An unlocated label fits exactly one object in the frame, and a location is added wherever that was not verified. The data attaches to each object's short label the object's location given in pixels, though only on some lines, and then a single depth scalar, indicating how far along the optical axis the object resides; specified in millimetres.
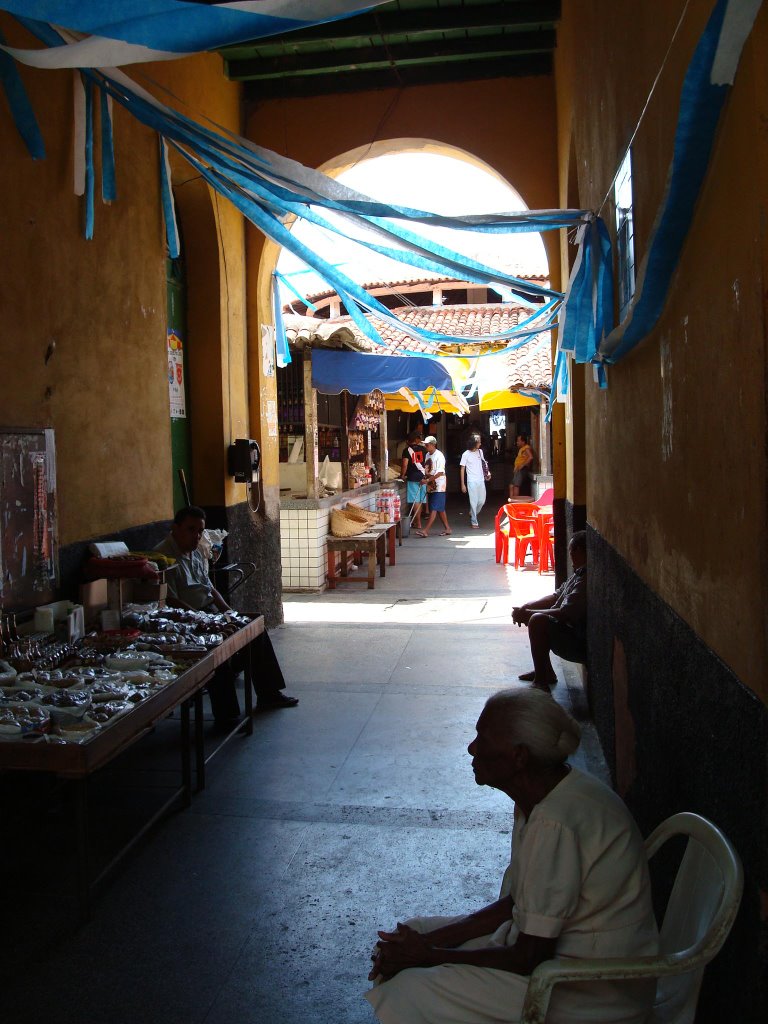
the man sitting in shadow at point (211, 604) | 5719
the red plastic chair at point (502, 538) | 13680
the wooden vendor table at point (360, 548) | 11570
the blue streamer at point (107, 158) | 5230
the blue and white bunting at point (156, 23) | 2934
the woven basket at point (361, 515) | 12352
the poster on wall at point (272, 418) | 9297
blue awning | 12211
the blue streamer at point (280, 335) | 9242
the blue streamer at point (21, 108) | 4285
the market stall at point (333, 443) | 11312
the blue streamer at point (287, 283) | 9227
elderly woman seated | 2000
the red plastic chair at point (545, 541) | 12453
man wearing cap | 17609
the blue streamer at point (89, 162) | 5156
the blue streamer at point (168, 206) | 6414
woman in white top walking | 18219
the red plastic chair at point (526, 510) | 13281
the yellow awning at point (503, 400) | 16438
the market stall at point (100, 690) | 3266
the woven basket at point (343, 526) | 11867
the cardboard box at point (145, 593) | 5461
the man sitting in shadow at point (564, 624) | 6160
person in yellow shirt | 17672
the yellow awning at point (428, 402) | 17438
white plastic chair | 1785
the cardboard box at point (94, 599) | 5035
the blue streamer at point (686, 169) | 1806
